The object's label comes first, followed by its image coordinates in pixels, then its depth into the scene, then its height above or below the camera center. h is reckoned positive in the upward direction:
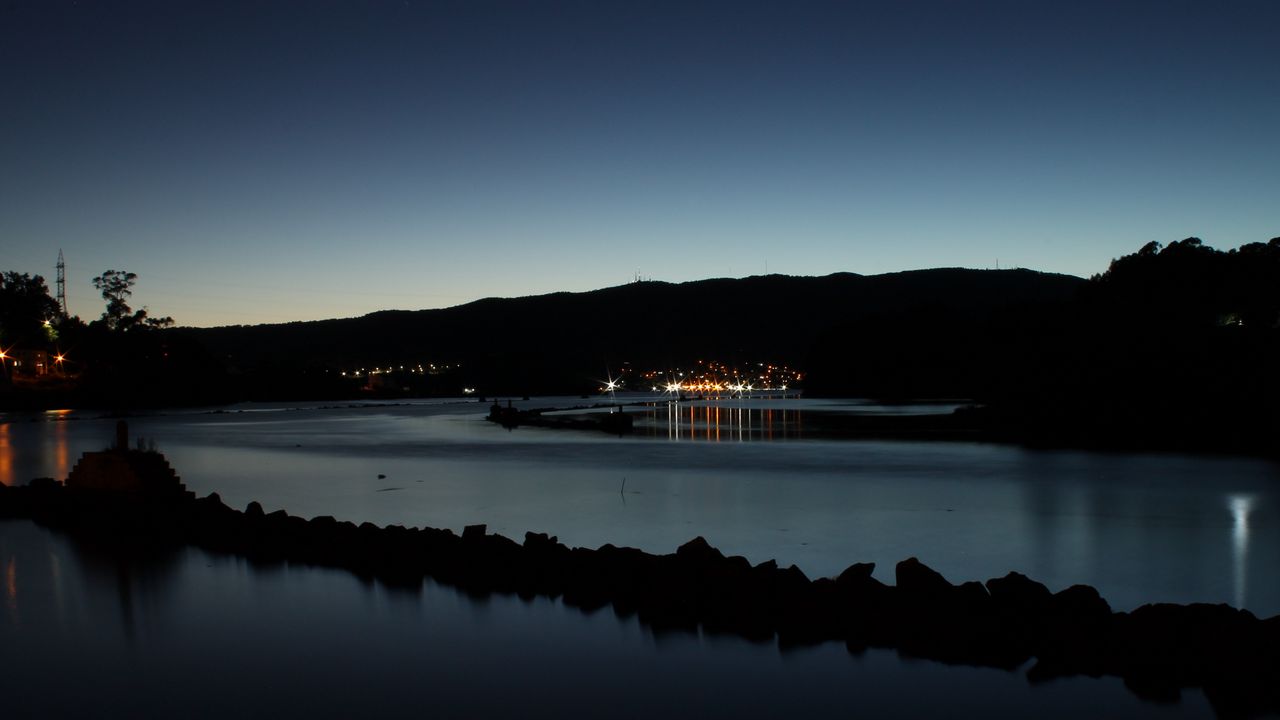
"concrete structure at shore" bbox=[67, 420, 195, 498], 11.55 -1.33
